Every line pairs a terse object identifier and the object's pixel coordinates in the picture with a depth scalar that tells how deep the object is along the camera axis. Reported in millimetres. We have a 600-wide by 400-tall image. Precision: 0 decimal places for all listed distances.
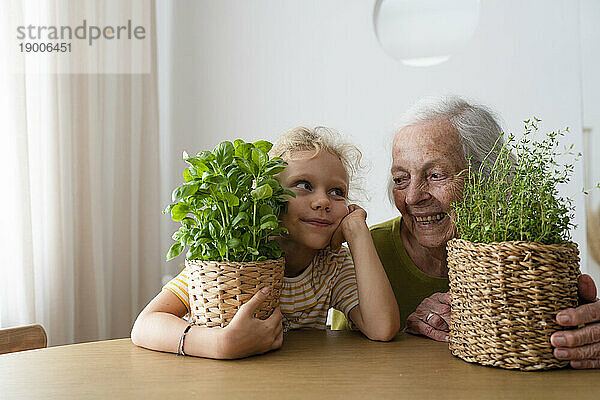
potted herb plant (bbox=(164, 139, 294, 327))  954
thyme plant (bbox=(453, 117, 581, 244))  850
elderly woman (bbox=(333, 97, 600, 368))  1375
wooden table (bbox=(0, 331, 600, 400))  780
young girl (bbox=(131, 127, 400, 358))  974
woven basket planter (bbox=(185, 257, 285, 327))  963
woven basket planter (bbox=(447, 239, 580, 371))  834
